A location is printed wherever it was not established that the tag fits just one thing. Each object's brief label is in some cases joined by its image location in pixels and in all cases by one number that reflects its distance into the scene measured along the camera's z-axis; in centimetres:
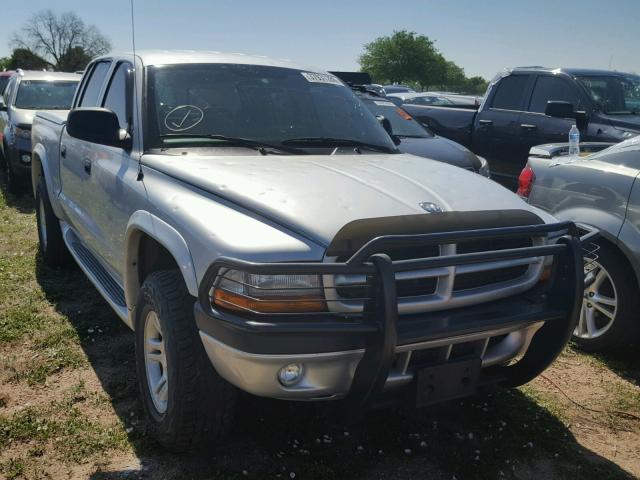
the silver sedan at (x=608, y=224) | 394
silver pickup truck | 229
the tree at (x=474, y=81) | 6466
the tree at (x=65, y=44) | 5909
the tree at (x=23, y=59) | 5188
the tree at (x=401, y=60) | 6172
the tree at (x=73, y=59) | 5081
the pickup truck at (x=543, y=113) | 719
